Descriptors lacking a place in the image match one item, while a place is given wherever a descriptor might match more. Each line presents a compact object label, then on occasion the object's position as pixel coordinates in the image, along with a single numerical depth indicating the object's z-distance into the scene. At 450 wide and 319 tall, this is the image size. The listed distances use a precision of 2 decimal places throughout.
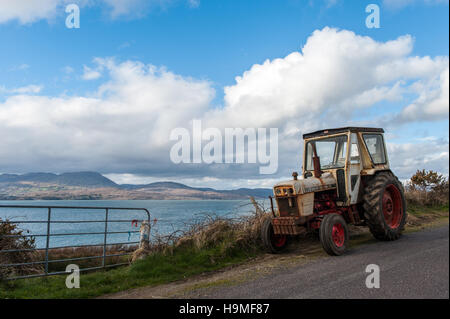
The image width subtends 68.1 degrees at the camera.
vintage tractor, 7.57
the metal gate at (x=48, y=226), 6.21
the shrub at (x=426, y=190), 15.25
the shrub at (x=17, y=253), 8.45
